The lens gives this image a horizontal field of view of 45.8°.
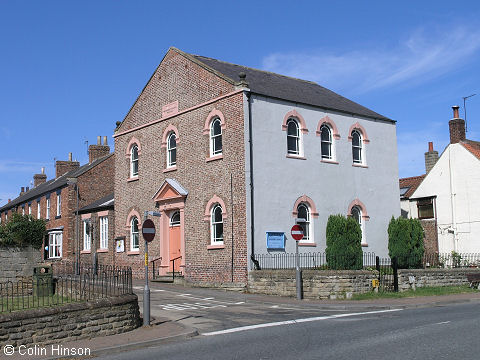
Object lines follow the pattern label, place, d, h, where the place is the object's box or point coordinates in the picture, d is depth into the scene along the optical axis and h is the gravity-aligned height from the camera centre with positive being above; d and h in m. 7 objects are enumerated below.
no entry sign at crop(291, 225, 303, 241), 20.14 +0.28
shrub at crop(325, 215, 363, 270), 21.94 -0.20
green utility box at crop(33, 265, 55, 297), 17.36 -1.06
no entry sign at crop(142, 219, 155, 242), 13.96 +0.36
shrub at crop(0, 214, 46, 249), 28.23 +0.97
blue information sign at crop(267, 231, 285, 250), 22.95 +0.05
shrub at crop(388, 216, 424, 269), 25.64 -0.20
